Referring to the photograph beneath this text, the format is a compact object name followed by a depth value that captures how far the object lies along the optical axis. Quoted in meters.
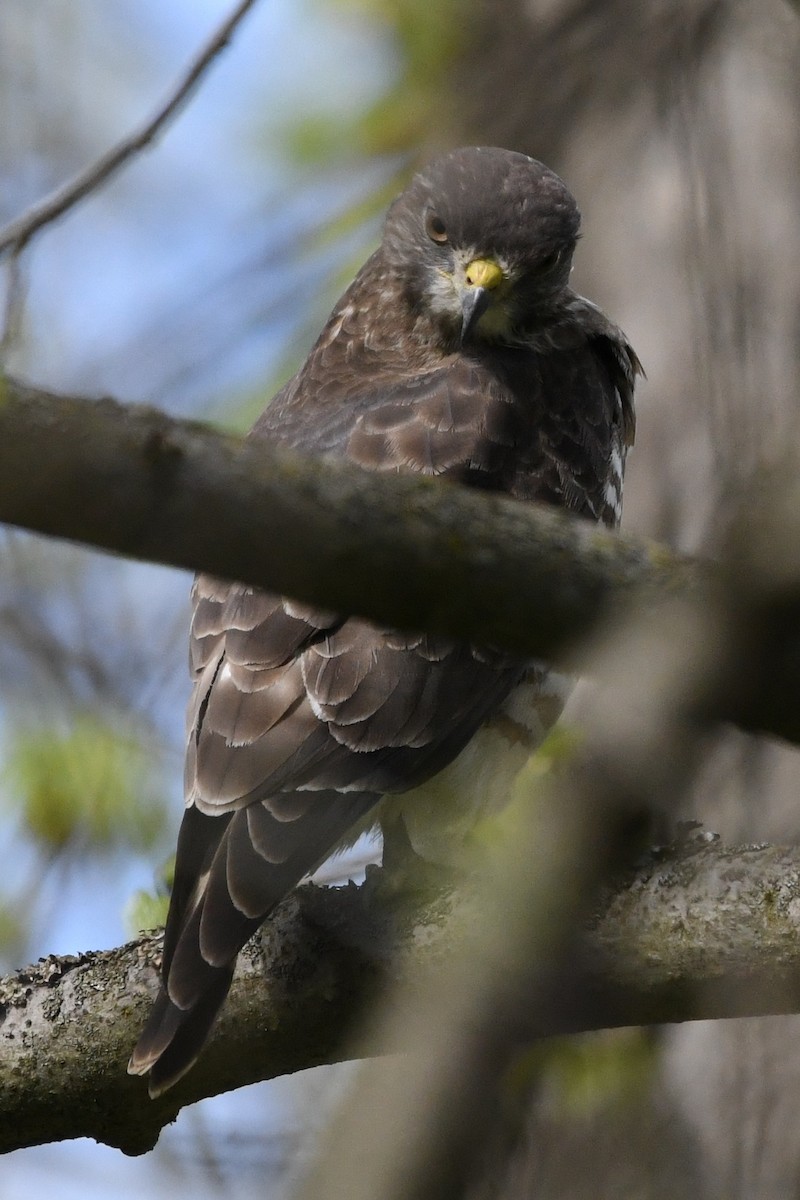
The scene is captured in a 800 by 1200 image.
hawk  7.06
